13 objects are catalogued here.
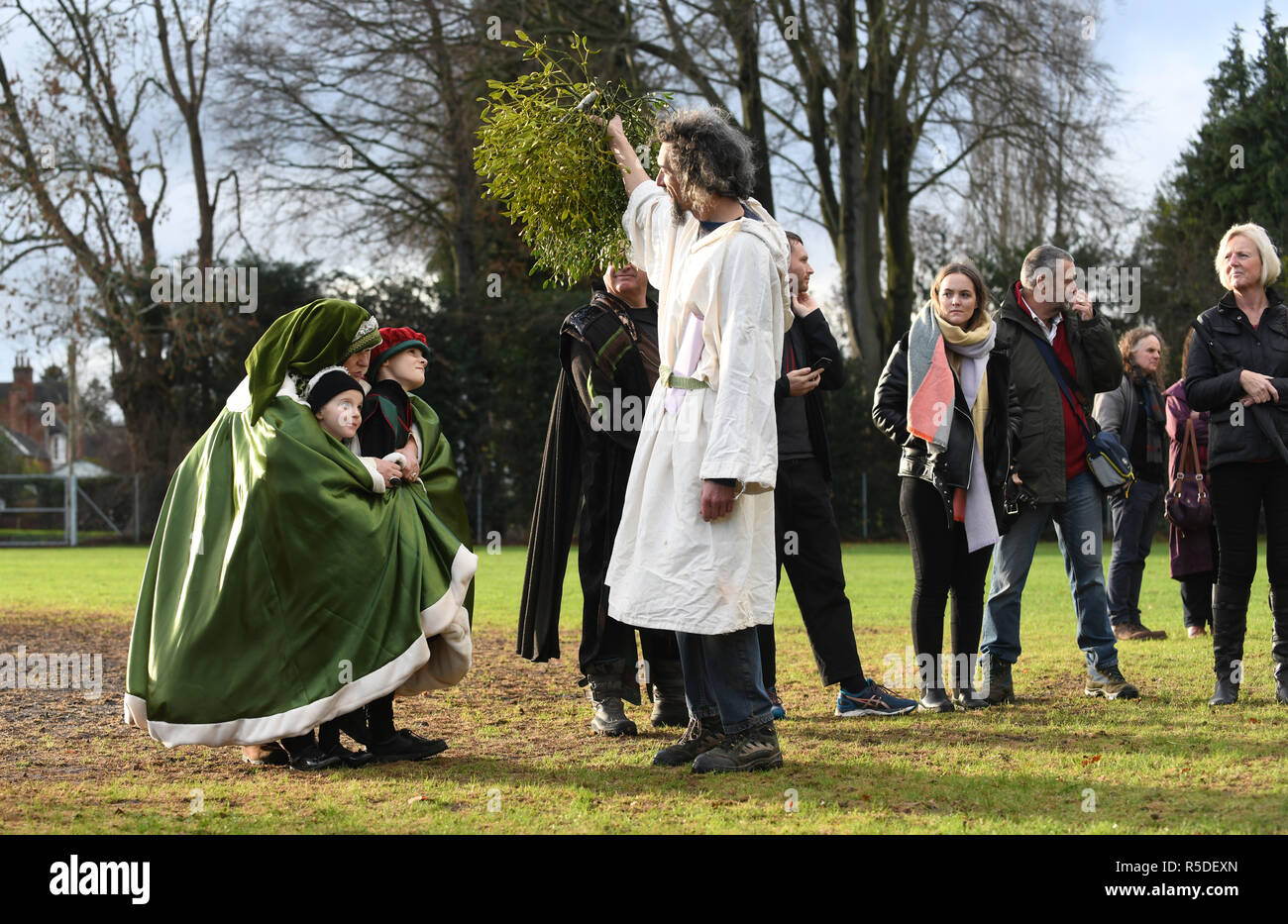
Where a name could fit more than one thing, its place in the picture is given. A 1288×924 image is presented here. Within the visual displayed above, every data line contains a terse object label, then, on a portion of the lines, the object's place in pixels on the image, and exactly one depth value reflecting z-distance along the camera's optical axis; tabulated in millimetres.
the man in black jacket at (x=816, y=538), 6226
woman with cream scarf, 6434
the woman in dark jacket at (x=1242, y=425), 6336
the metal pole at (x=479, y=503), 26328
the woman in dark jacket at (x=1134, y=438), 9742
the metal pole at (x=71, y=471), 28325
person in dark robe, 6195
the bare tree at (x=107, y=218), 27875
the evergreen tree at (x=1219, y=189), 29000
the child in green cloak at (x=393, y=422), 5535
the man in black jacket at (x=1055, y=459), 6754
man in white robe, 4742
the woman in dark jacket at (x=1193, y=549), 8828
